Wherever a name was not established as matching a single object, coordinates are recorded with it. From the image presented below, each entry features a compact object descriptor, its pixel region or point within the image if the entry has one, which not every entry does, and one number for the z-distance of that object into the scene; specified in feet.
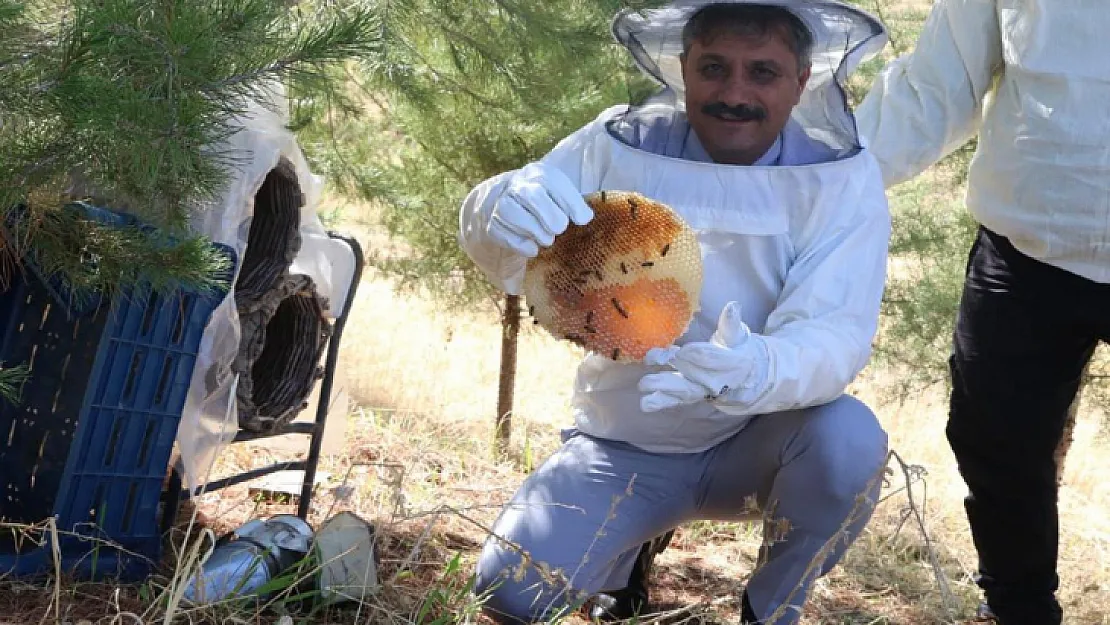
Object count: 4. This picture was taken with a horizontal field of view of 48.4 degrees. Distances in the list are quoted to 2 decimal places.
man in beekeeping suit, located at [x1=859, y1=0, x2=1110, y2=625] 7.93
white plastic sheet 8.02
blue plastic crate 7.18
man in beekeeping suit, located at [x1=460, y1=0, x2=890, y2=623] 7.62
